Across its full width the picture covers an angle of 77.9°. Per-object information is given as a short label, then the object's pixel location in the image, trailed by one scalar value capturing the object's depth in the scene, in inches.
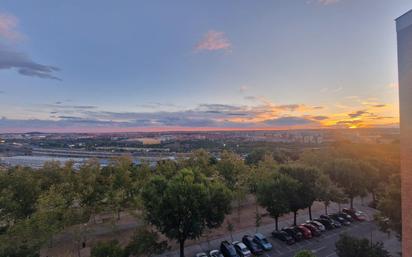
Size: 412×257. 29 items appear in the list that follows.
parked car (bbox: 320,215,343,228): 1029.2
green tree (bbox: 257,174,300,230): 932.0
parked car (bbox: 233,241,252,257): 791.1
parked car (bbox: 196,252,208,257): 781.9
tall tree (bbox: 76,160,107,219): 1054.4
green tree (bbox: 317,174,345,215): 1006.4
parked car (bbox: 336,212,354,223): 1088.4
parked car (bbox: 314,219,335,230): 1011.3
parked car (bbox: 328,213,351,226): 1057.5
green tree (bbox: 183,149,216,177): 1393.5
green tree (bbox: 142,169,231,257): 740.0
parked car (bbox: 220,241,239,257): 785.2
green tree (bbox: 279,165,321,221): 965.8
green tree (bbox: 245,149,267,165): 2395.8
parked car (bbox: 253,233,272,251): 841.6
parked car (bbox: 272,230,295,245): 887.7
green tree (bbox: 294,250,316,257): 432.5
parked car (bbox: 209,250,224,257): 776.9
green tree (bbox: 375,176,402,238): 753.0
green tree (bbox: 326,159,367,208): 1192.8
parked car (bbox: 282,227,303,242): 910.4
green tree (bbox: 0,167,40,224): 895.1
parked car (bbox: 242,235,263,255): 825.5
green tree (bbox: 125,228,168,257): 695.1
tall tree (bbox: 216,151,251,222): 1248.8
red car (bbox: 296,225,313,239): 928.2
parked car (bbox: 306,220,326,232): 988.8
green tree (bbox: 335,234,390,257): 555.5
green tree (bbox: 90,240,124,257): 626.8
